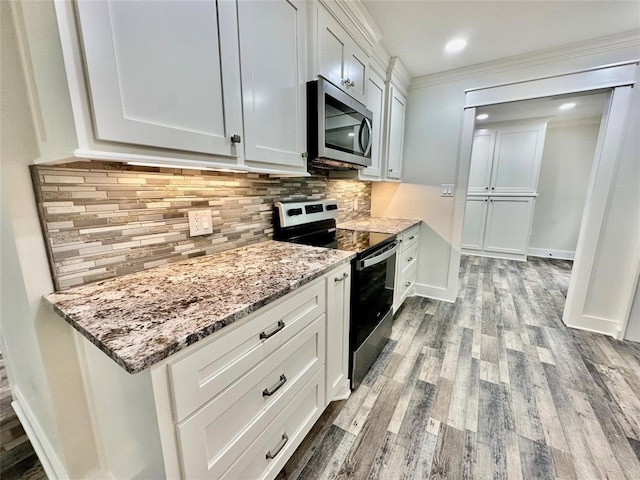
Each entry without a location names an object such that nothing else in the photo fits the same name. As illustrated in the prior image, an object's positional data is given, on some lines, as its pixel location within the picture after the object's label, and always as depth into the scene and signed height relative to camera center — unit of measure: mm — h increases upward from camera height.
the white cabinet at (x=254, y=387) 655 -630
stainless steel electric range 1539 -454
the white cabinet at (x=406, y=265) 2391 -731
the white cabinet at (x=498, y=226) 4406 -588
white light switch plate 2707 +20
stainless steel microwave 1416 +389
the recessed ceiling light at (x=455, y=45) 2051 +1178
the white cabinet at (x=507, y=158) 4221 +571
